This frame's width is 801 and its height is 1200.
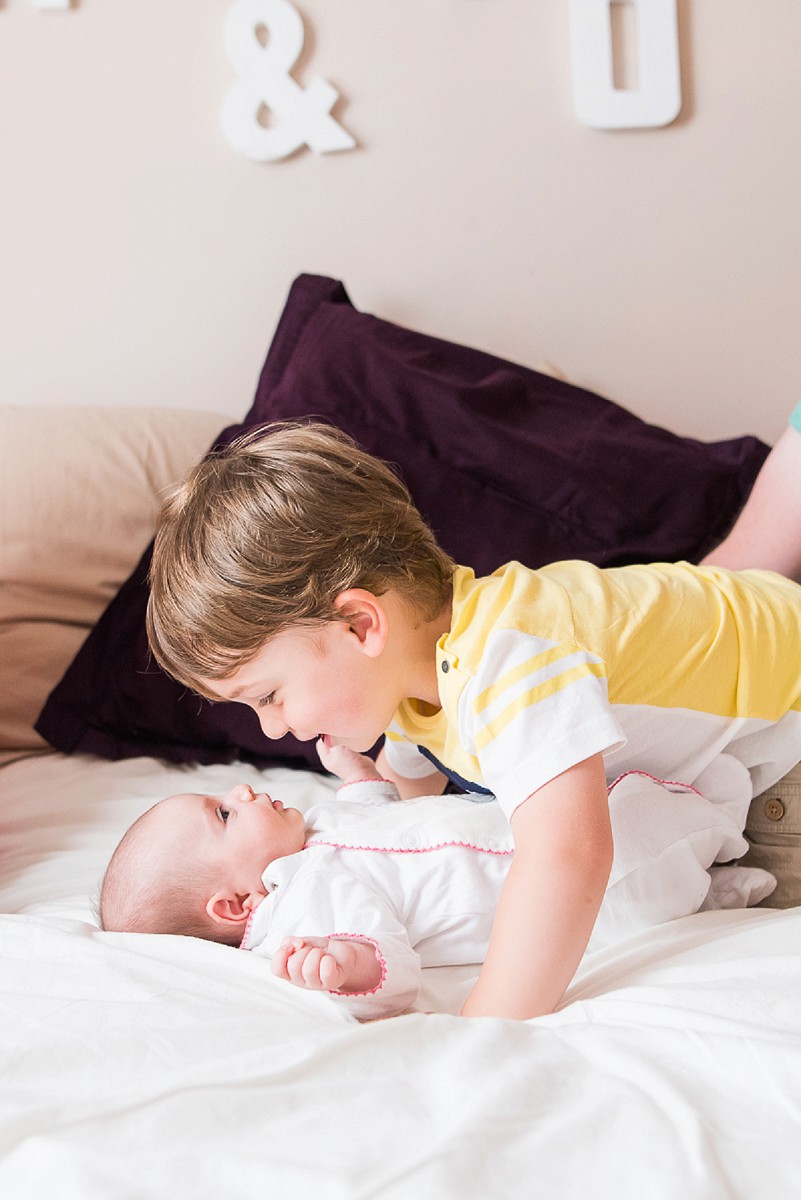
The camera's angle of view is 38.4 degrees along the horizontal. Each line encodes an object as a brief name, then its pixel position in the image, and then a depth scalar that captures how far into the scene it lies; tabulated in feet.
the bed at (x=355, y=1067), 2.16
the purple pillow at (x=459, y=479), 4.94
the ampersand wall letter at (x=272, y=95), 5.98
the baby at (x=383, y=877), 3.48
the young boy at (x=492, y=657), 3.12
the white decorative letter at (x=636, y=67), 5.88
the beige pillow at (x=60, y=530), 5.35
